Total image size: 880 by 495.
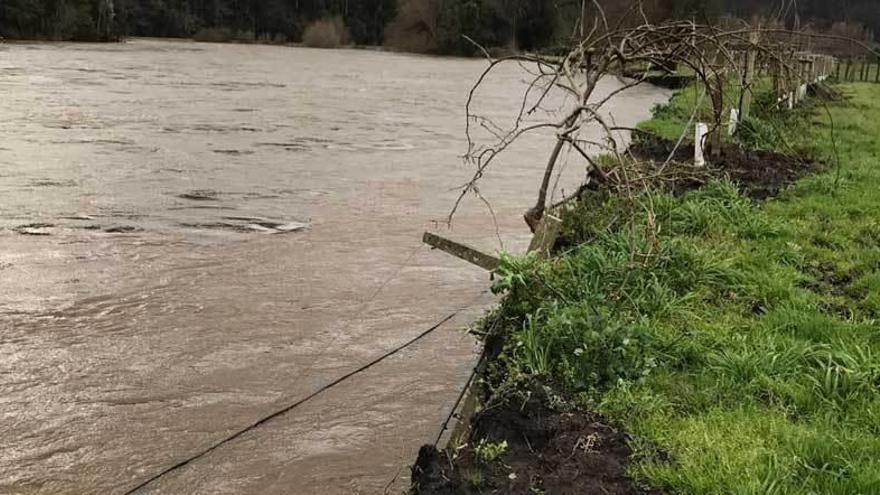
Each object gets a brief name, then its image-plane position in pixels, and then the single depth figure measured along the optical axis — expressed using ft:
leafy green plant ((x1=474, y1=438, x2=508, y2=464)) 11.91
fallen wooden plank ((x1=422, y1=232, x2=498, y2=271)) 20.40
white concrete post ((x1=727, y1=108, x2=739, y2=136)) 36.81
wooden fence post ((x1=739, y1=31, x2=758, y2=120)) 33.09
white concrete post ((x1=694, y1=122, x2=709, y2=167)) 29.53
